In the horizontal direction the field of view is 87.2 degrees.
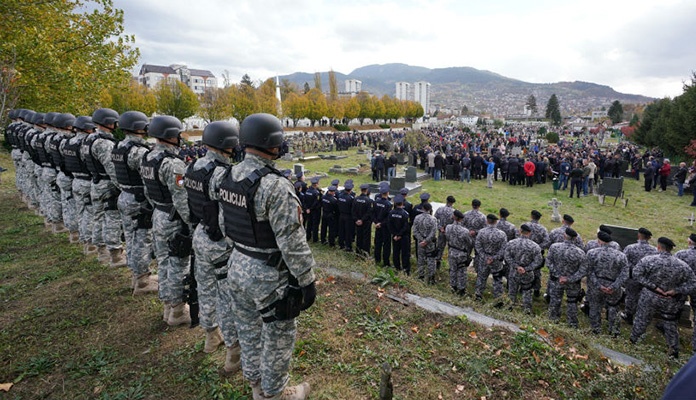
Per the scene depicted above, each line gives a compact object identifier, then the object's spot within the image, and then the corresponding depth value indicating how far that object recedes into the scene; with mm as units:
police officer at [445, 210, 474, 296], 7699
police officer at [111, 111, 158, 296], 5346
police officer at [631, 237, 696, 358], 5703
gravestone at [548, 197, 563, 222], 12953
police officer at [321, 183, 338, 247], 10289
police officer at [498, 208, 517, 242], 7883
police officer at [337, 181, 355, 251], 9922
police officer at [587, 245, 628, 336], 6180
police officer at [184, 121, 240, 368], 3867
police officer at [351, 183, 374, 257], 9547
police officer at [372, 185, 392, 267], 9141
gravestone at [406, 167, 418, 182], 18453
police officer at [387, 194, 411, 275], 8695
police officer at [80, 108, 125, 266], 6160
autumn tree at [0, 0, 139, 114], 10117
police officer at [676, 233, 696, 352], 5883
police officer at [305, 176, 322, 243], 10656
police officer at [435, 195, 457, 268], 8922
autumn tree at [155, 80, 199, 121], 42938
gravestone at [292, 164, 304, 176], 17950
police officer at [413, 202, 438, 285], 8219
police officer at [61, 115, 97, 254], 6723
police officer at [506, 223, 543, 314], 6860
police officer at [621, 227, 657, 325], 6707
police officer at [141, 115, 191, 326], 4629
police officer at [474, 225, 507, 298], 7379
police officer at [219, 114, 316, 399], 3070
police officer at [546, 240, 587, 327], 6508
